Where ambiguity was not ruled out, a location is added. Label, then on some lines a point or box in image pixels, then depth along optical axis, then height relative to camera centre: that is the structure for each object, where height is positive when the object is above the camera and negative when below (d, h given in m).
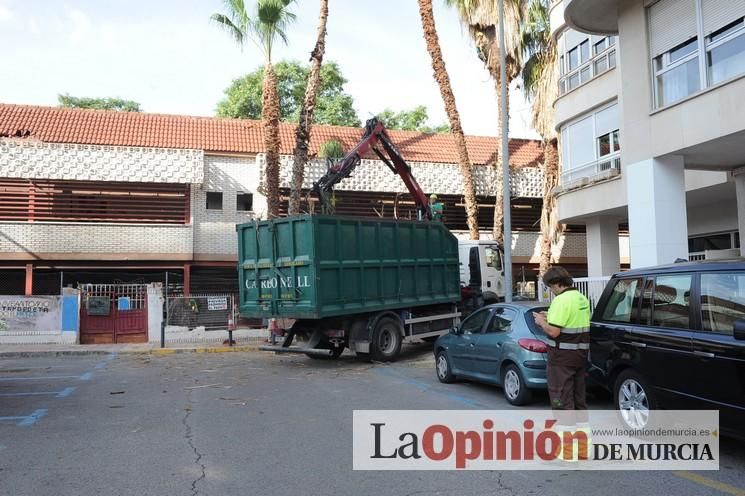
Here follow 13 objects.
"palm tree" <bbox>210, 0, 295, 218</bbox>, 18.69 +7.38
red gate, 19.48 -0.70
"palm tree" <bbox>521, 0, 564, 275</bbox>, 21.27 +6.60
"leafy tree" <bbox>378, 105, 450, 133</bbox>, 42.72 +11.47
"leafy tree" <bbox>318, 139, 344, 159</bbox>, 22.56 +4.97
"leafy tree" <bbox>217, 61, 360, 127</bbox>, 37.97 +11.86
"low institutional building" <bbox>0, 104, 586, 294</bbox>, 20.31 +3.46
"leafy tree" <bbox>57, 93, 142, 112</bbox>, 40.12 +12.29
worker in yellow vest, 5.79 -0.69
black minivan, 5.23 -0.56
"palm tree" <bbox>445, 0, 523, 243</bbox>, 21.36 +8.69
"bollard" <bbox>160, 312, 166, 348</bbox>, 18.17 -1.26
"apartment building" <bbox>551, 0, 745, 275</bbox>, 9.62 +2.81
